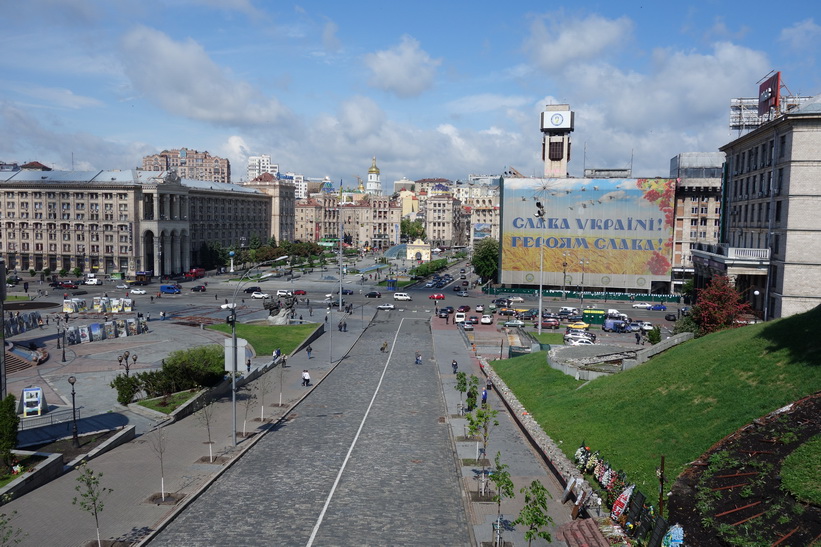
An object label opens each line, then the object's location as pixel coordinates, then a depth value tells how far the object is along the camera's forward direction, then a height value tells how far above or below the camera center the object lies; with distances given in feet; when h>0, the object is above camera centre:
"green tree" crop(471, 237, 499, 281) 370.32 -17.39
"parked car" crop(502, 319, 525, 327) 233.96 -33.03
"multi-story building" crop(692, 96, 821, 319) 167.43 +4.00
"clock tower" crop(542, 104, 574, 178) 379.55 +52.19
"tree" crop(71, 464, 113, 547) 61.52 -26.67
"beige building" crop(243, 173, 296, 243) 556.51 +20.41
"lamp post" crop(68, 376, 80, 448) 91.66 -30.17
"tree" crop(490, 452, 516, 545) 65.87 -24.99
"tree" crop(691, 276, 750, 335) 130.52 -15.05
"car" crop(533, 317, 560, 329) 231.71 -32.60
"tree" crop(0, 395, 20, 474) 79.41 -25.48
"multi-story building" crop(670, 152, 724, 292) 334.24 +8.15
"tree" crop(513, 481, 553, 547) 56.59 -24.37
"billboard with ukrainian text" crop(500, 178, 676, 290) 336.90 -0.45
